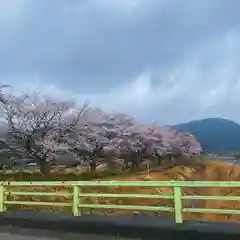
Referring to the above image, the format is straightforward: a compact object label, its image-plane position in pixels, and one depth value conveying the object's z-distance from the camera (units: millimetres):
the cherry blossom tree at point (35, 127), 27657
